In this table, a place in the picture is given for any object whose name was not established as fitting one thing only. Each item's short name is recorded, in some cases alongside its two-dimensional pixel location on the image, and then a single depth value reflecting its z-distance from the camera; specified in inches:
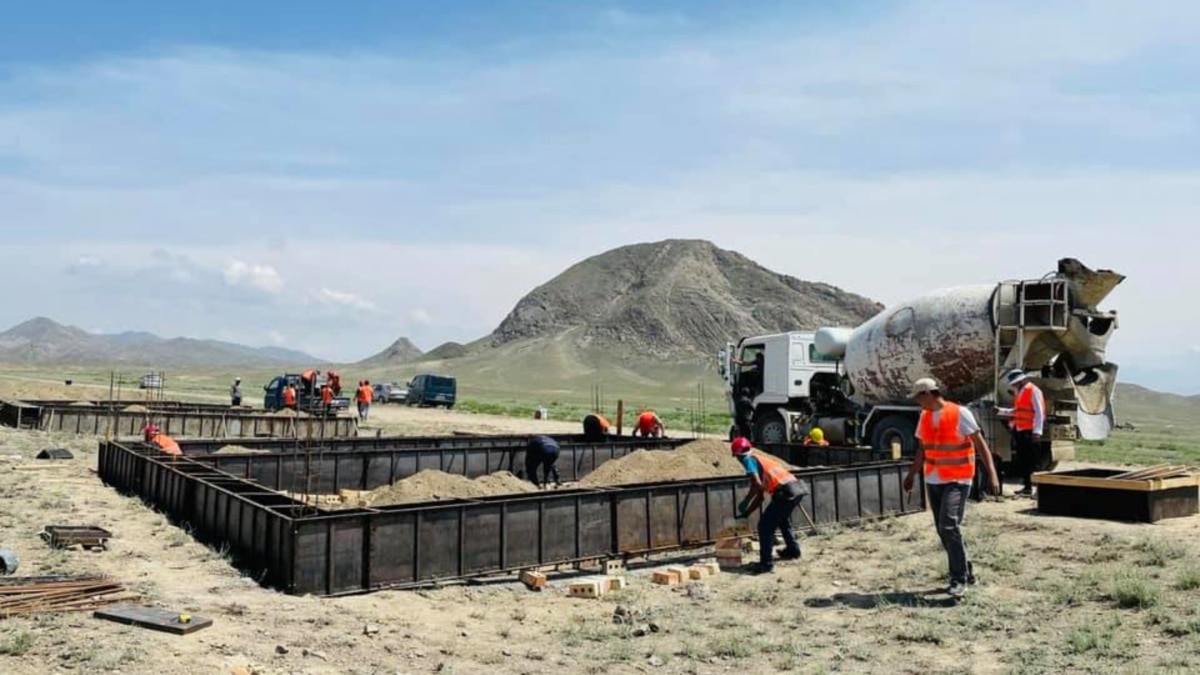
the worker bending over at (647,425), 850.6
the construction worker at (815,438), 775.7
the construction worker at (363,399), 1417.3
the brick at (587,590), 383.2
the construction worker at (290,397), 1251.1
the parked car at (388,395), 2278.5
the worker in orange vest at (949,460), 353.7
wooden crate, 506.0
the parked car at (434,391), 2175.2
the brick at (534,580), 398.3
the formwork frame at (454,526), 370.6
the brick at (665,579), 405.7
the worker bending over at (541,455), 625.6
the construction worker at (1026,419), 571.5
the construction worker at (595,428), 816.9
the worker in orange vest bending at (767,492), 423.2
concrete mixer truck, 651.5
